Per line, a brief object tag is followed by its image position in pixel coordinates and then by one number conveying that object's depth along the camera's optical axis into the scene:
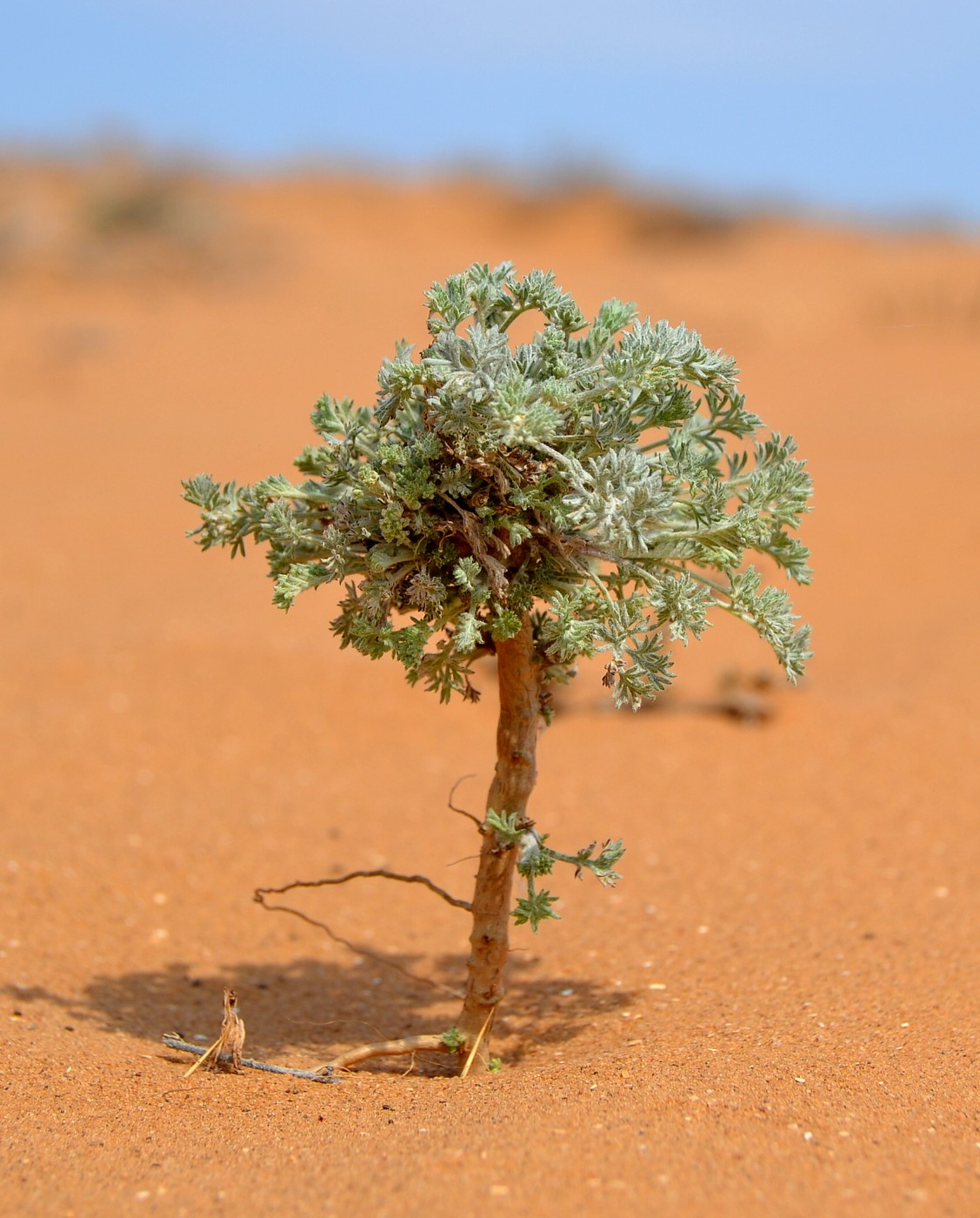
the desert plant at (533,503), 3.24
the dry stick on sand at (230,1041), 3.85
